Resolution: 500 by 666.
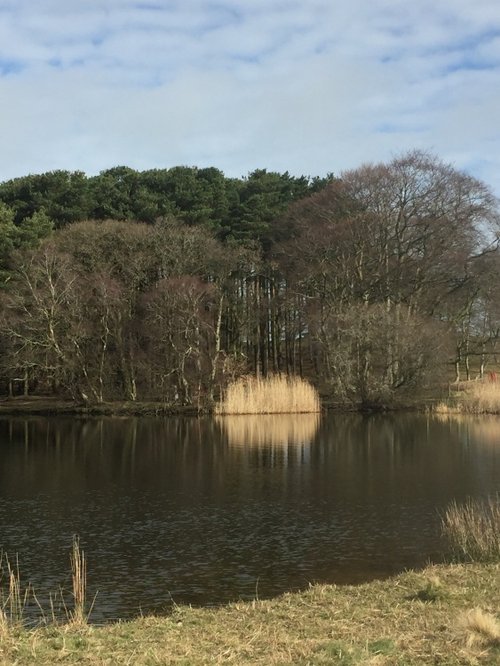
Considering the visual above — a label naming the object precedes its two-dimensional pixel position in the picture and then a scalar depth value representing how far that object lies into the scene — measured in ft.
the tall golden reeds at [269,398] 125.80
